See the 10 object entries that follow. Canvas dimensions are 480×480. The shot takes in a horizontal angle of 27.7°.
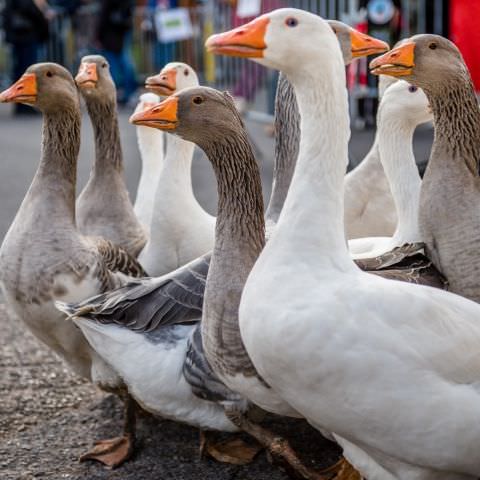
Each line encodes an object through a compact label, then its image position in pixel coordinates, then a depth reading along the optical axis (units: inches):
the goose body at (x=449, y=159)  131.5
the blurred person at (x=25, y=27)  625.0
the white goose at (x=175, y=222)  178.4
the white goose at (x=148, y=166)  208.5
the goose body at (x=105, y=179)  187.6
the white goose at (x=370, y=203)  185.9
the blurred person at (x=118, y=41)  634.8
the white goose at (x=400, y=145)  158.4
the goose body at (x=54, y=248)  154.3
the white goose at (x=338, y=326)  104.8
